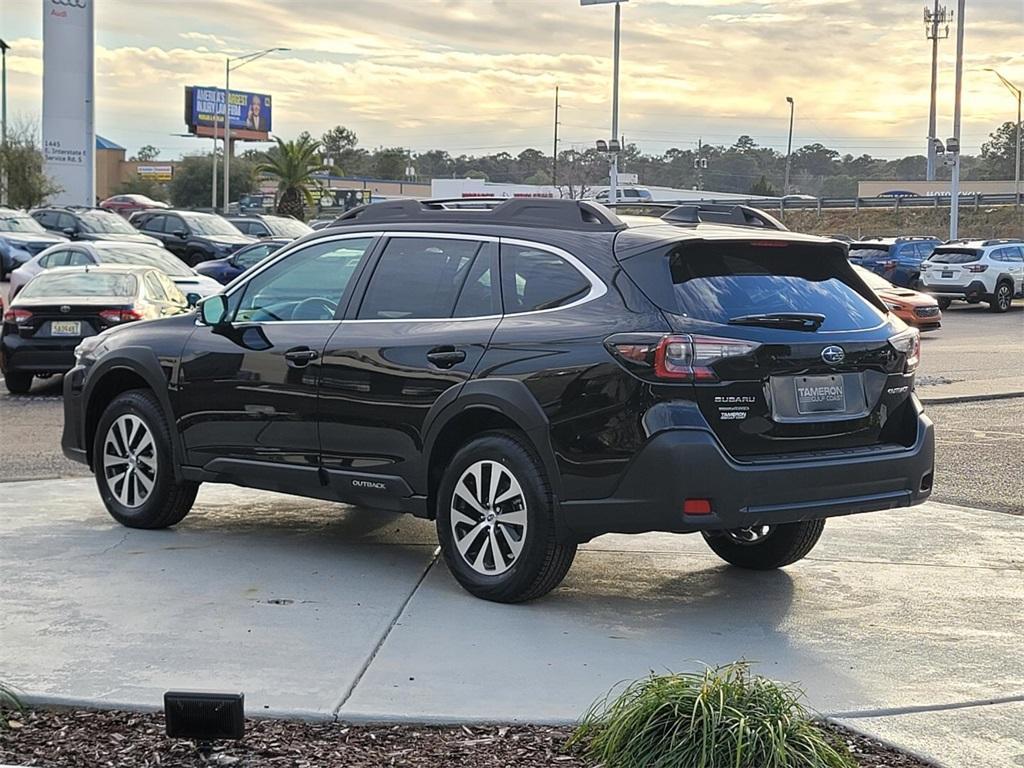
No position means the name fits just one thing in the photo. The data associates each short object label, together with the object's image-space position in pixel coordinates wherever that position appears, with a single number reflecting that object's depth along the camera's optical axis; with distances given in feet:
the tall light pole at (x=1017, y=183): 176.35
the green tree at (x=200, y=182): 342.44
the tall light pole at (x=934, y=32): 208.83
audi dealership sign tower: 208.95
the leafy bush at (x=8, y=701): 16.61
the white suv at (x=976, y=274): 114.01
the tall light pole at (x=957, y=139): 150.72
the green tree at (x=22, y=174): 195.11
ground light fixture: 15.35
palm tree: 212.02
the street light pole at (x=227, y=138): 209.77
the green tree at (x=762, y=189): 337.13
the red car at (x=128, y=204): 202.80
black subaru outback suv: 19.95
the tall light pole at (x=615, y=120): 158.20
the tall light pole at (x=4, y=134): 196.54
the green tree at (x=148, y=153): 497.05
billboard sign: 372.79
